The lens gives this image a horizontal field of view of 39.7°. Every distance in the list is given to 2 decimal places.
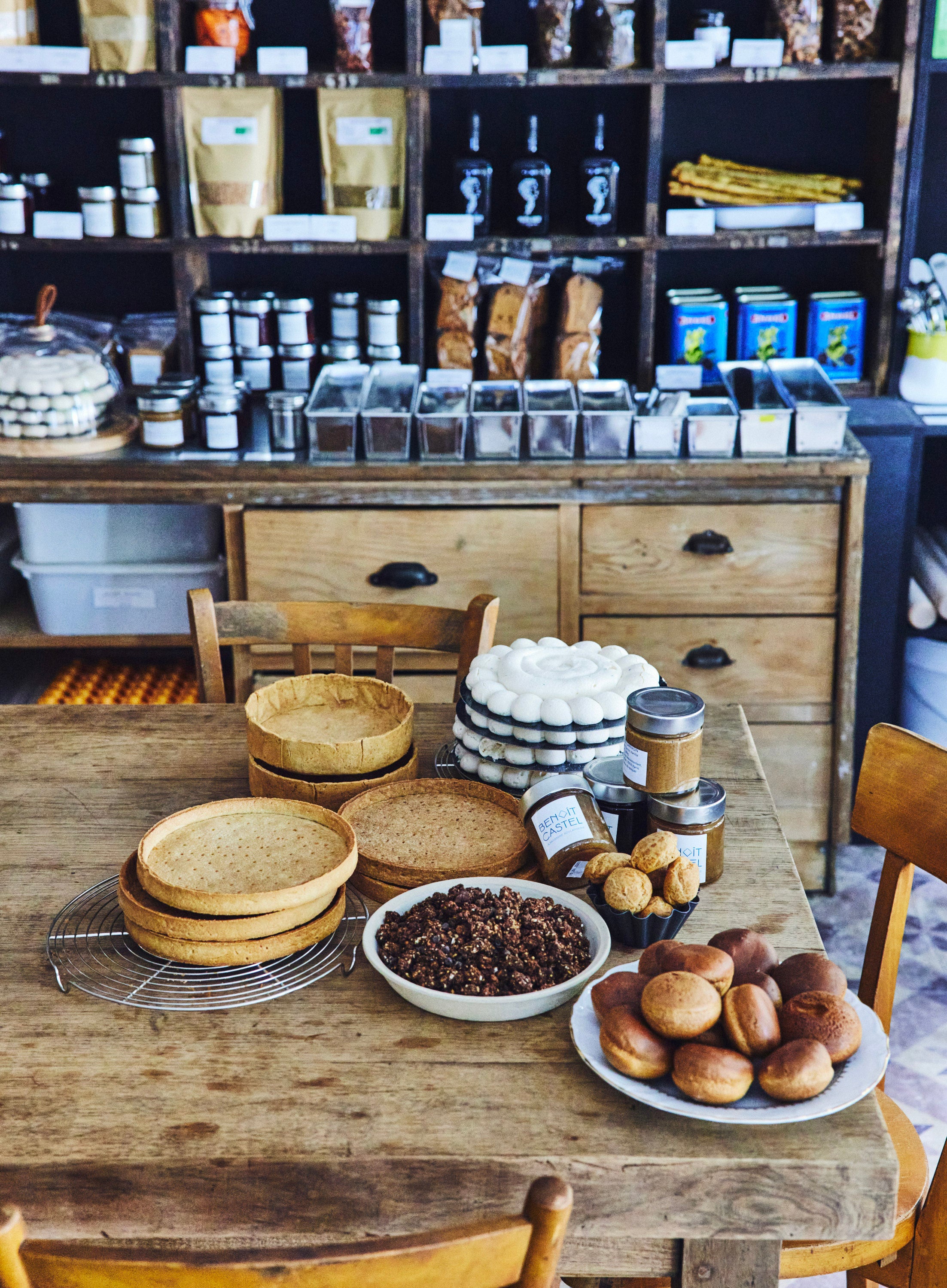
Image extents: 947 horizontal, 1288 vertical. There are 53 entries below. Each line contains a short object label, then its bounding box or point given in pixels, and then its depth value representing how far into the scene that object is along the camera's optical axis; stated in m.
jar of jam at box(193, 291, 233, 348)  2.82
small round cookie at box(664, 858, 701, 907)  1.25
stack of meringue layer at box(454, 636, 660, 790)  1.54
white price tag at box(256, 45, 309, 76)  2.67
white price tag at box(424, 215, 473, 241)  2.78
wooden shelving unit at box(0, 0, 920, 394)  2.69
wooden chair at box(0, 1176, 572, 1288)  0.76
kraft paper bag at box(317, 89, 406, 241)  2.78
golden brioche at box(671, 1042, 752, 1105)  1.03
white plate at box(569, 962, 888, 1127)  1.02
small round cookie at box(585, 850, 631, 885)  1.27
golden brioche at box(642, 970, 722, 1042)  1.04
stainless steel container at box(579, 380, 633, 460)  2.60
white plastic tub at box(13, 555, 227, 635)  2.79
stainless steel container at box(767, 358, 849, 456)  2.57
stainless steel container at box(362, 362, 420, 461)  2.61
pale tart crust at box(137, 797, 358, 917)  1.22
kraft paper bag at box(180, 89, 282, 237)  2.76
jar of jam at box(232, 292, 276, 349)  2.88
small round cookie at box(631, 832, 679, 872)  1.26
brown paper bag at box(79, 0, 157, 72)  2.66
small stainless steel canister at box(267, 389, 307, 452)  2.67
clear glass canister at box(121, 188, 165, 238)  2.78
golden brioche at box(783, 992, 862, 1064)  1.06
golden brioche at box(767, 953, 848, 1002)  1.10
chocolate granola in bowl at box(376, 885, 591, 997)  1.19
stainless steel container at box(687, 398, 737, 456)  2.59
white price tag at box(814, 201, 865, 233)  2.78
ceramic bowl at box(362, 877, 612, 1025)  1.16
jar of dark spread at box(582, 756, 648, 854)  1.39
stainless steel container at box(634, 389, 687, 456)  2.61
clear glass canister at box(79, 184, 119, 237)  2.76
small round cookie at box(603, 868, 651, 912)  1.25
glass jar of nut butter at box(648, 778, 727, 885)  1.34
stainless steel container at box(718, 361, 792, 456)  2.59
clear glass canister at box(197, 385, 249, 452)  2.65
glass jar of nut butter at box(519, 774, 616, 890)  1.34
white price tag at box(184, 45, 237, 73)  2.68
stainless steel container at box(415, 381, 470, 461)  2.61
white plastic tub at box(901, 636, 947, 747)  2.96
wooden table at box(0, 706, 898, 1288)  1.02
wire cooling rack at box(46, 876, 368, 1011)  1.23
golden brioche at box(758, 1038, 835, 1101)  1.03
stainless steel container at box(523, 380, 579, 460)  2.61
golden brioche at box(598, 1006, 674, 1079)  1.05
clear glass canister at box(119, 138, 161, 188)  2.74
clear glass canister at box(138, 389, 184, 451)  2.66
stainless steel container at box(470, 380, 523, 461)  2.61
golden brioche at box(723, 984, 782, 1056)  1.05
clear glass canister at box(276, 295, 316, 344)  2.87
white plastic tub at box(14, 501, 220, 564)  2.77
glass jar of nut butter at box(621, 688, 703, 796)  1.35
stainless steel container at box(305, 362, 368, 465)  2.61
